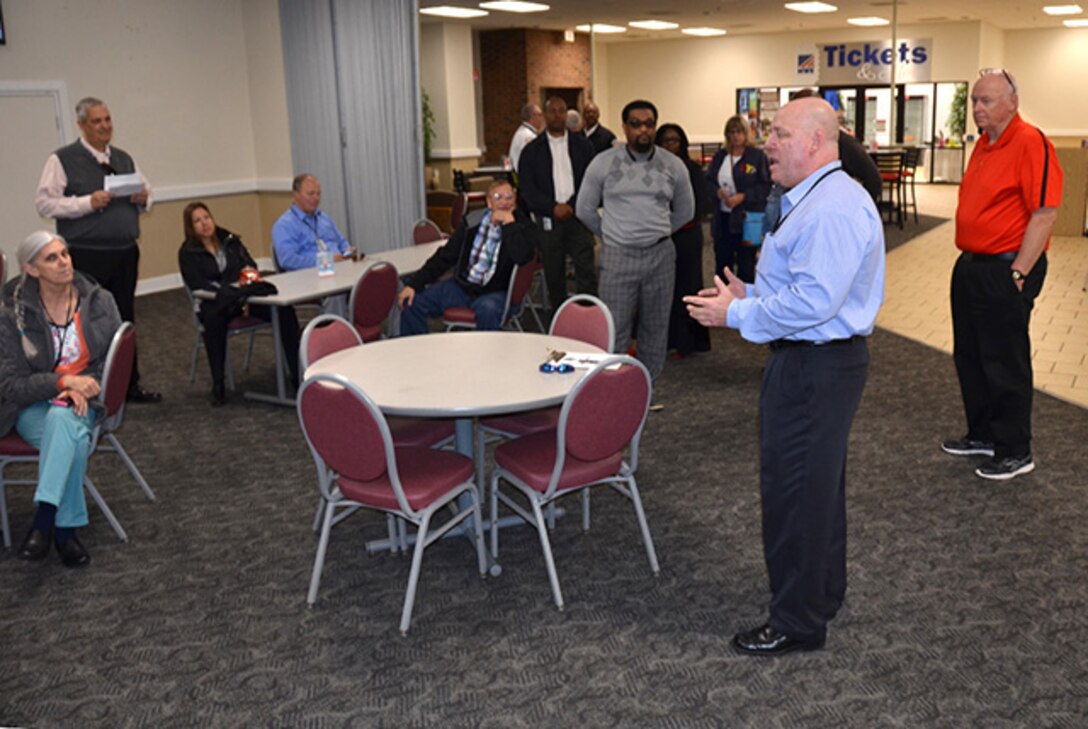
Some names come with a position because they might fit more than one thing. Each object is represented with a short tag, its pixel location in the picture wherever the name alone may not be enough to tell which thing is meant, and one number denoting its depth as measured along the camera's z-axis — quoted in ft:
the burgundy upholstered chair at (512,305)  20.28
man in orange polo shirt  14.43
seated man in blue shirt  22.27
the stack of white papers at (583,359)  12.78
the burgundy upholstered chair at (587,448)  11.05
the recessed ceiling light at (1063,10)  55.65
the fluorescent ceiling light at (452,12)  44.06
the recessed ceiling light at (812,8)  49.83
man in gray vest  20.13
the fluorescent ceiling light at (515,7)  43.39
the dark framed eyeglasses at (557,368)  12.61
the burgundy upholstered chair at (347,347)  13.42
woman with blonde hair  24.81
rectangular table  19.22
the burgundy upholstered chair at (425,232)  26.81
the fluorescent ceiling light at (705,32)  65.36
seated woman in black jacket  20.48
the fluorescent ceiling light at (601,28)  58.85
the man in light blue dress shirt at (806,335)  9.21
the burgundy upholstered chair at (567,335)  13.79
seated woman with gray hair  13.20
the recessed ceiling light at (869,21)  60.54
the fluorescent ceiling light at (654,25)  57.98
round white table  11.43
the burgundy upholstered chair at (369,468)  10.61
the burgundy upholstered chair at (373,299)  19.04
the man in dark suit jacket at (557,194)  24.16
